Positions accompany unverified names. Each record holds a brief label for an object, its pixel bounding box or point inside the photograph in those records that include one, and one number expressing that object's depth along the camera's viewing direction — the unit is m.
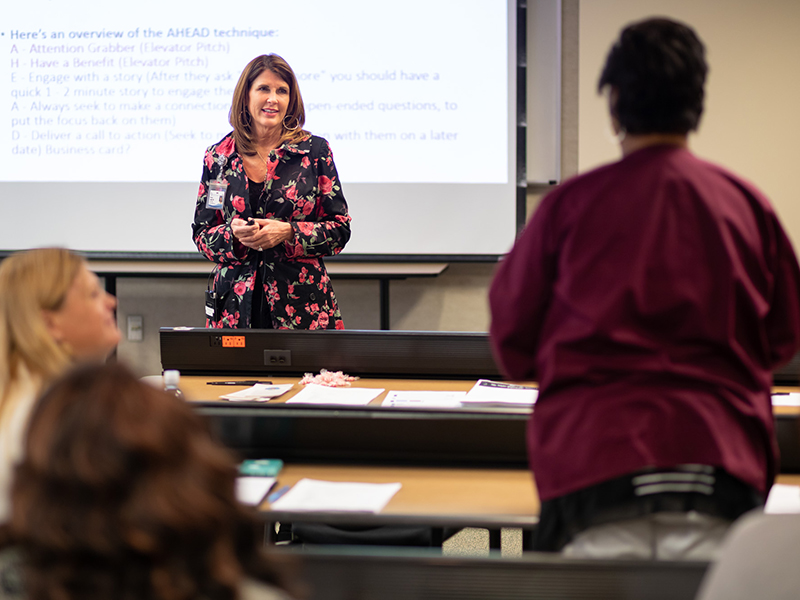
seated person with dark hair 2.09
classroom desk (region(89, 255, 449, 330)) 6.63
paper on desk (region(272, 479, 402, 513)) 4.25
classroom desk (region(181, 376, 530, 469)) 4.47
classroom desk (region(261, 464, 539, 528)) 4.21
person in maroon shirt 3.59
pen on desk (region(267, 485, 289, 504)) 4.29
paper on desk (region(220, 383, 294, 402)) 4.81
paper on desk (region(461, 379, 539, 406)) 4.72
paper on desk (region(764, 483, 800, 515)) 4.24
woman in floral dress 5.31
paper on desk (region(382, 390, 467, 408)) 4.71
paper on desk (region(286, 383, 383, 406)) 4.78
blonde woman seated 3.75
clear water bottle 4.78
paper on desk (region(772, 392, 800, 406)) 4.77
